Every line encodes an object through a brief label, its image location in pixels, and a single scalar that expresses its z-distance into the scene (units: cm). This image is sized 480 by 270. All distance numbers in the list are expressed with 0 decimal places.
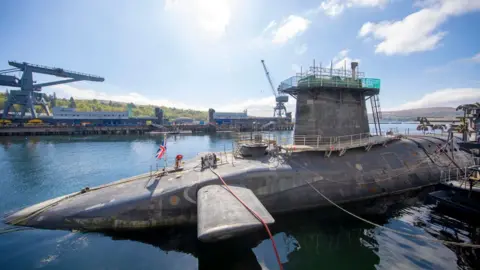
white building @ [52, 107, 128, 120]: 10281
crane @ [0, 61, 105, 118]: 7675
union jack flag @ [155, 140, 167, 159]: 1459
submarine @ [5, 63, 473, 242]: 1224
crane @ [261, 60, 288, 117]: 12678
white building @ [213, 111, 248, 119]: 13740
